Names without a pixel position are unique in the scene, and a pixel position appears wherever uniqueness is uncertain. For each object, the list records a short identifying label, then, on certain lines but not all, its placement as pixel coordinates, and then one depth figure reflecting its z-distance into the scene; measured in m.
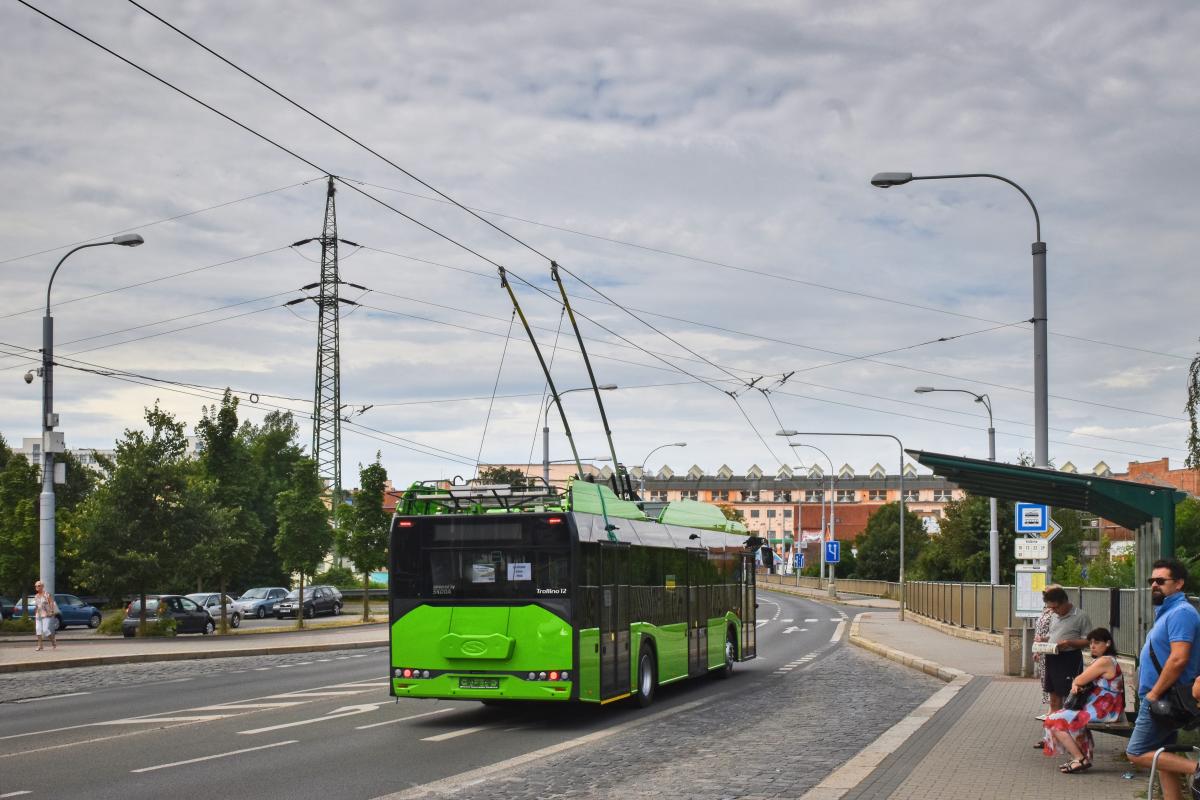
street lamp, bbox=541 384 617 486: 44.44
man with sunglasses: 8.36
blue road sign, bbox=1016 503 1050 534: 23.05
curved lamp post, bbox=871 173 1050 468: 19.11
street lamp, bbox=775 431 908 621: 47.78
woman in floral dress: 11.21
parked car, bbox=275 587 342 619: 56.00
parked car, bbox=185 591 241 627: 48.47
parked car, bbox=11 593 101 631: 50.19
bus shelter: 11.53
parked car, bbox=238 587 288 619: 57.38
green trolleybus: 15.52
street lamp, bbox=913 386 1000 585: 37.09
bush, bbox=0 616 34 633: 43.59
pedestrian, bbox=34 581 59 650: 31.21
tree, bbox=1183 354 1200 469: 27.92
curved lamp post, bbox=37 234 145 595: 29.88
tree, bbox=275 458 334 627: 45.00
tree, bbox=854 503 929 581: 106.62
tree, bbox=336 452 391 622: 49.28
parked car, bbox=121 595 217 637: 42.38
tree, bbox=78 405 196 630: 36.00
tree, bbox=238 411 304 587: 75.75
